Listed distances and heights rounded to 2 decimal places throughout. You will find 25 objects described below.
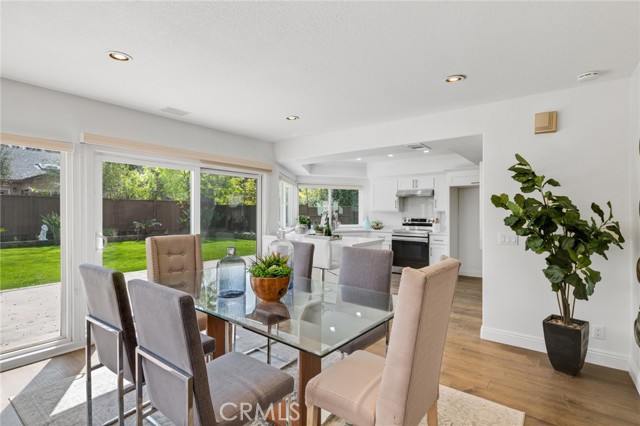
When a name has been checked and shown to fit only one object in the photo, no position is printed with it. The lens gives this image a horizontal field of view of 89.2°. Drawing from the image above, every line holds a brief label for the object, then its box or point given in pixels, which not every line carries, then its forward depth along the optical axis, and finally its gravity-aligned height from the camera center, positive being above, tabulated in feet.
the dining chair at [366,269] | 8.41 -1.52
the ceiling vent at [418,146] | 12.42 +2.63
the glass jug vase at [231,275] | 7.78 -1.62
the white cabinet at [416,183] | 21.04 +1.96
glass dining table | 5.30 -1.99
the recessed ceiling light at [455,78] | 8.50 +3.58
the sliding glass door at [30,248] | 9.13 -1.05
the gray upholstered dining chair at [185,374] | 4.09 -2.36
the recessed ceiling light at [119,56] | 7.23 +3.56
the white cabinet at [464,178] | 18.57 +2.03
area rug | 6.61 -4.22
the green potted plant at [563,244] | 8.02 -0.80
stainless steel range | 20.39 -2.04
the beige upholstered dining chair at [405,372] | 4.15 -2.26
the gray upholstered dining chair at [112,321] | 5.39 -1.92
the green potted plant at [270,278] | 6.78 -1.38
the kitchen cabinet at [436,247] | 20.21 -2.18
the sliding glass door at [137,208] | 11.18 +0.17
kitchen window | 22.47 +0.67
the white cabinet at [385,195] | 22.36 +1.21
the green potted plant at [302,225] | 17.51 -0.70
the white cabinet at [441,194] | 20.20 +1.16
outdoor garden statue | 9.73 -0.62
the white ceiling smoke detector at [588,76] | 8.29 +3.56
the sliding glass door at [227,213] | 14.34 -0.03
